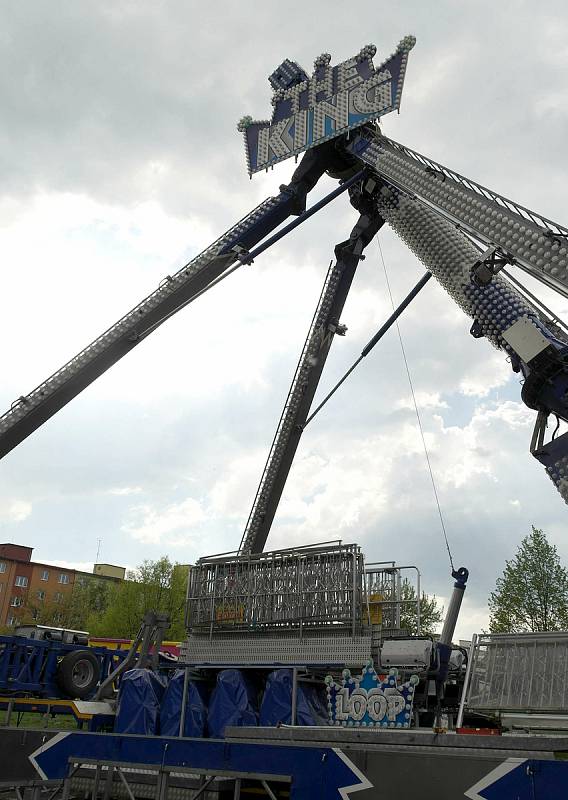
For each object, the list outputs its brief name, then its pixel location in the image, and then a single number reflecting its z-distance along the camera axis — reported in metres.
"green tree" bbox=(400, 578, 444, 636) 39.28
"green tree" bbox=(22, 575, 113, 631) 65.81
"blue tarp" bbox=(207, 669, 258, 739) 15.42
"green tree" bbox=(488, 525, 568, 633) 31.89
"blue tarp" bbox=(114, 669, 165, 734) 16.34
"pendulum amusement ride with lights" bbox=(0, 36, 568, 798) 12.17
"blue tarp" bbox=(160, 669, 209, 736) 15.80
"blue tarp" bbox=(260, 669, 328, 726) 14.68
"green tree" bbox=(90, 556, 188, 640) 50.81
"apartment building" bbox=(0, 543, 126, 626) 80.06
